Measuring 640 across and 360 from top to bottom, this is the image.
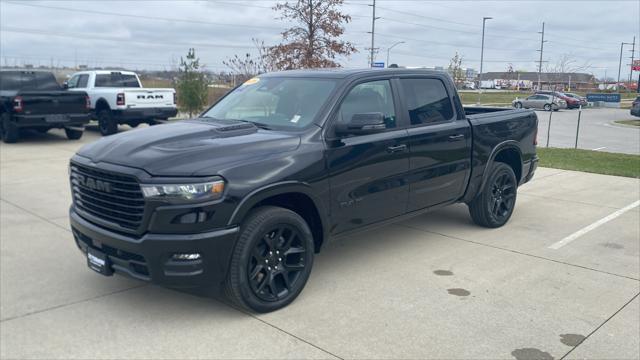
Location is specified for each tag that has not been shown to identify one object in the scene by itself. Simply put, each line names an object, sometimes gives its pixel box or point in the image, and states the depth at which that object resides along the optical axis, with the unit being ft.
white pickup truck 53.06
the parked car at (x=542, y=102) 150.10
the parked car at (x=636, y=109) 108.58
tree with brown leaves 65.57
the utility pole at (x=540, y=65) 241.90
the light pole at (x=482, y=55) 195.21
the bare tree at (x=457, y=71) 194.02
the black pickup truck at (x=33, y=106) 46.73
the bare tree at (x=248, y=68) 76.84
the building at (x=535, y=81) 276.21
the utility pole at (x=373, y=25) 128.34
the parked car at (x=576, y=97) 163.53
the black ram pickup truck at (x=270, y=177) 12.78
